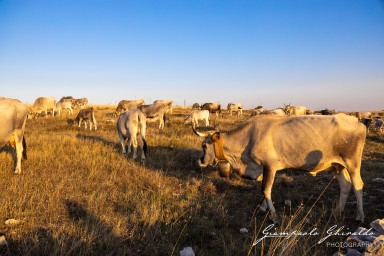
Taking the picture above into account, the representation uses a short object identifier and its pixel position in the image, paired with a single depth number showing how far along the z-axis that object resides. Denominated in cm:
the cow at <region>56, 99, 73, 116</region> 3500
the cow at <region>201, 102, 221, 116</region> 3800
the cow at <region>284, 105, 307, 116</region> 3102
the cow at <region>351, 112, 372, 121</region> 3138
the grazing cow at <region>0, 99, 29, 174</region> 849
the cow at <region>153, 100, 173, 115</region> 3120
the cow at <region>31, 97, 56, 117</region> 3038
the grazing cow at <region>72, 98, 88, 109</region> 4807
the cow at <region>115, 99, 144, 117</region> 3078
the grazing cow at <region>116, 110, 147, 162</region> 1178
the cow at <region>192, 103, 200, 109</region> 4592
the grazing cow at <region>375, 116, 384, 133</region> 2375
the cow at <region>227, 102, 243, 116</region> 4144
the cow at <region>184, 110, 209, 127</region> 2666
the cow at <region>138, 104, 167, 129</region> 2450
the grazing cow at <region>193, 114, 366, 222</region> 615
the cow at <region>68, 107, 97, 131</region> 2203
